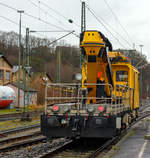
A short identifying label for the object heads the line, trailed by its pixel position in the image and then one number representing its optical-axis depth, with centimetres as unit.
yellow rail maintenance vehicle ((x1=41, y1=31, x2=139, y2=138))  1038
